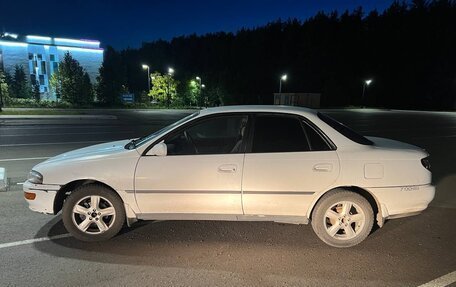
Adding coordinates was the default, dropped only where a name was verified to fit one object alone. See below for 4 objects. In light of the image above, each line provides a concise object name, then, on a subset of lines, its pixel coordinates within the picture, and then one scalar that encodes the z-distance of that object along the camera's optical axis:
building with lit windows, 44.75
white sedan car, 3.87
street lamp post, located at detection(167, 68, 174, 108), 52.30
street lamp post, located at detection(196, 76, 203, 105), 62.31
